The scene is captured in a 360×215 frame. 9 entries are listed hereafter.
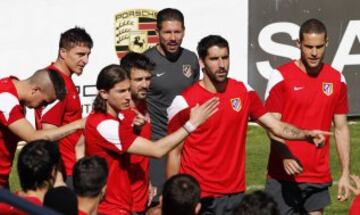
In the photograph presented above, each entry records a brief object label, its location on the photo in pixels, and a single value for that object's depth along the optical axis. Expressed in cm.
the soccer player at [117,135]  1777
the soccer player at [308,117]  2123
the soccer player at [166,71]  2369
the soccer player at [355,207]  1600
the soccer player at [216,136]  1994
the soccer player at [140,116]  1900
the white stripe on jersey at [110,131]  1787
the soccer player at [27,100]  1842
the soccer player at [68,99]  2083
